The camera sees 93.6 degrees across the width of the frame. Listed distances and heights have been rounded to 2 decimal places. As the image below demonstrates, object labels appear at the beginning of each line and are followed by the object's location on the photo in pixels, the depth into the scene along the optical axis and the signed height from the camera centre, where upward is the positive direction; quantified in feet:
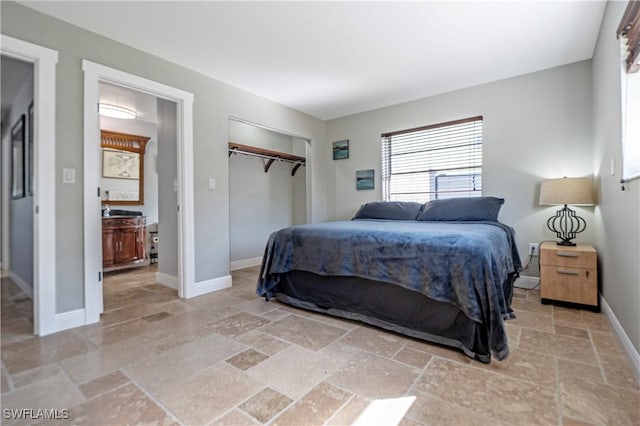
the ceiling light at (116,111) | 12.82 +4.46
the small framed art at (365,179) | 15.62 +1.66
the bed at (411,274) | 5.92 -1.55
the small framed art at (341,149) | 16.52 +3.42
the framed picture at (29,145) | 9.64 +2.27
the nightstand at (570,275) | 8.53 -1.92
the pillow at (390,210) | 12.65 +0.02
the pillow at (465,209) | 10.84 +0.05
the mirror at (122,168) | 15.52 +2.35
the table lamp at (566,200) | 9.26 +0.31
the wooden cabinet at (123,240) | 14.06 -1.40
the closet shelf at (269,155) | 14.76 +3.10
